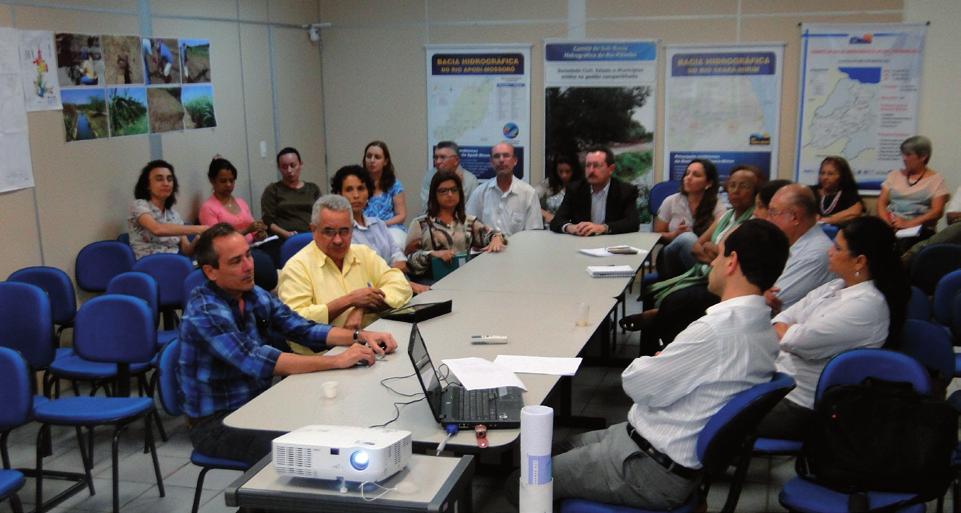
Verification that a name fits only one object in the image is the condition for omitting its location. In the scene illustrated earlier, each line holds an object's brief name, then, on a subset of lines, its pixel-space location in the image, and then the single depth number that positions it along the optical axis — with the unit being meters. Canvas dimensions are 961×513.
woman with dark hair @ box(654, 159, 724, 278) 5.97
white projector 2.25
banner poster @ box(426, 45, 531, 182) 8.75
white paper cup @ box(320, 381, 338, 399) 2.98
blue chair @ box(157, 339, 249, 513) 3.44
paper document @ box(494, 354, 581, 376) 3.23
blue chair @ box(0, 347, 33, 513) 3.41
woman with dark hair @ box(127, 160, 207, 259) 6.02
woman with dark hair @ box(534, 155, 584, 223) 8.12
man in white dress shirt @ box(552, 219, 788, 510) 2.63
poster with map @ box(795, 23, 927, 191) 7.82
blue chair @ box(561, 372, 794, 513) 2.56
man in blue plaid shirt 3.22
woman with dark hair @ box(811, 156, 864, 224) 7.10
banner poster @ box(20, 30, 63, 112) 5.39
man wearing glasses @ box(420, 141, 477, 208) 7.48
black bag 2.83
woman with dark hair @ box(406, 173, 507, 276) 5.79
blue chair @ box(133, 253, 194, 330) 5.48
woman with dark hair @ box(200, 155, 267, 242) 6.79
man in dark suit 6.47
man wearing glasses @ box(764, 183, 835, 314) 4.29
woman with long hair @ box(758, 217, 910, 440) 3.37
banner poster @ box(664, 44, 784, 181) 8.21
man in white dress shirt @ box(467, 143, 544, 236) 7.04
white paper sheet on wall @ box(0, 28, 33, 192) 5.22
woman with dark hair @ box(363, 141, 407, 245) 7.29
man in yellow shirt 4.10
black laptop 2.70
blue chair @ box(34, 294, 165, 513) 4.29
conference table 2.84
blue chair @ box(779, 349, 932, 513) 2.87
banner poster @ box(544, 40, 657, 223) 8.48
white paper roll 2.37
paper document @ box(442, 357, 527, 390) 3.02
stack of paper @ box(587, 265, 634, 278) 5.02
